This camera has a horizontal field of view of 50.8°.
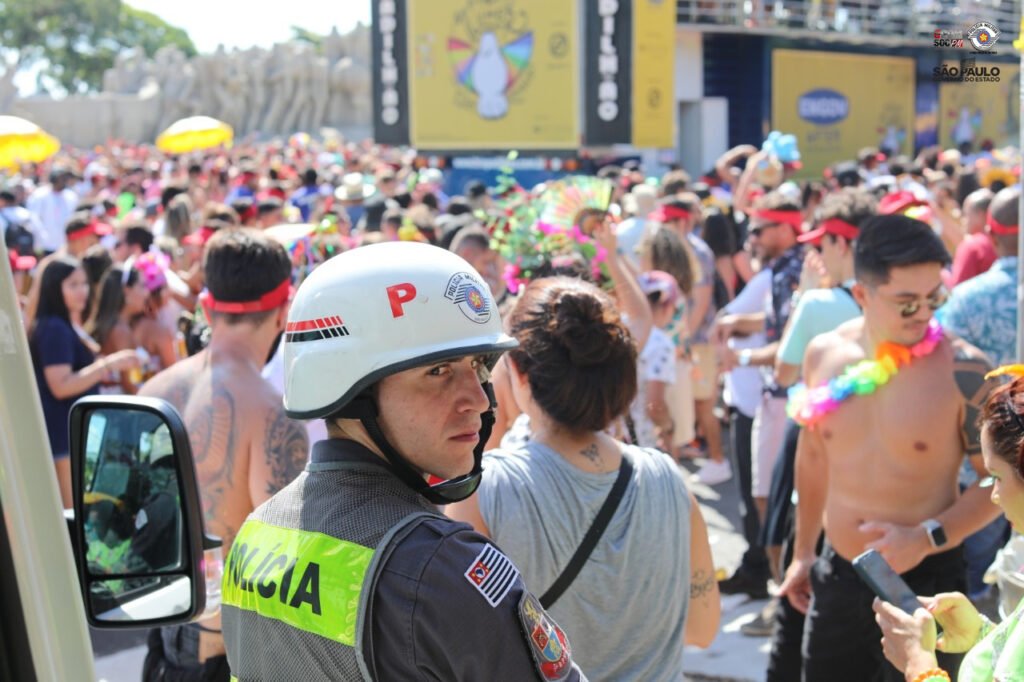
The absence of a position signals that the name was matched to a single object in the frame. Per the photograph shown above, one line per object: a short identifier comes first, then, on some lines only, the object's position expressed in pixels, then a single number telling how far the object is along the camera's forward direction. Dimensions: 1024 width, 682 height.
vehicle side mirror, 1.92
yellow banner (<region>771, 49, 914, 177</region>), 24.84
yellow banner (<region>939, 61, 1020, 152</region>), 23.26
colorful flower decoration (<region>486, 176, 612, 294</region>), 4.37
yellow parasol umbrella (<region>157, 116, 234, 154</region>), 12.41
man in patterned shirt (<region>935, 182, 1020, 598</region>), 5.01
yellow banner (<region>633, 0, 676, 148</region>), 16.25
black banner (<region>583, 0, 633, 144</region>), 15.66
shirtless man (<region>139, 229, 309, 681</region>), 3.13
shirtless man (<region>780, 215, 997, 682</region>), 3.37
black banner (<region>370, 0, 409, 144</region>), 17.31
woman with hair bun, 2.41
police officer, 1.47
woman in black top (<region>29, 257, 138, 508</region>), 5.47
